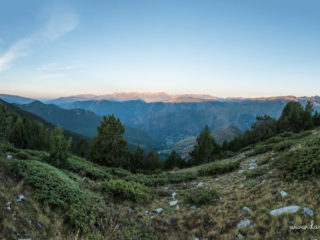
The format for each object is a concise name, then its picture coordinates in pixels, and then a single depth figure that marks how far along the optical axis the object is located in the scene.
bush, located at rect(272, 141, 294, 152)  14.33
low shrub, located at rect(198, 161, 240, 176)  14.55
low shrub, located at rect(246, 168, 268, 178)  9.99
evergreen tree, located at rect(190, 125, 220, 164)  42.81
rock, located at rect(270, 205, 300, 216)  5.41
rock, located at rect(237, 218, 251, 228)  5.39
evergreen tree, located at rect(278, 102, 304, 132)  39.69
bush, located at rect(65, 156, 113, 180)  12.59
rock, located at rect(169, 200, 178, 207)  8.44
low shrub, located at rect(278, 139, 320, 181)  7.43
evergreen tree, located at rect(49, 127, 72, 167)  11.96
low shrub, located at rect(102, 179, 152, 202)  8.42
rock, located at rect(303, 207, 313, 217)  5.09
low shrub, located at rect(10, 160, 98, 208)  6.18
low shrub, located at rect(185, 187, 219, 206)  7.92
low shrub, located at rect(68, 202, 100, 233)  5.29
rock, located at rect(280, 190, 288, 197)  6.60
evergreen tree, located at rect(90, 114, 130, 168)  27.77
